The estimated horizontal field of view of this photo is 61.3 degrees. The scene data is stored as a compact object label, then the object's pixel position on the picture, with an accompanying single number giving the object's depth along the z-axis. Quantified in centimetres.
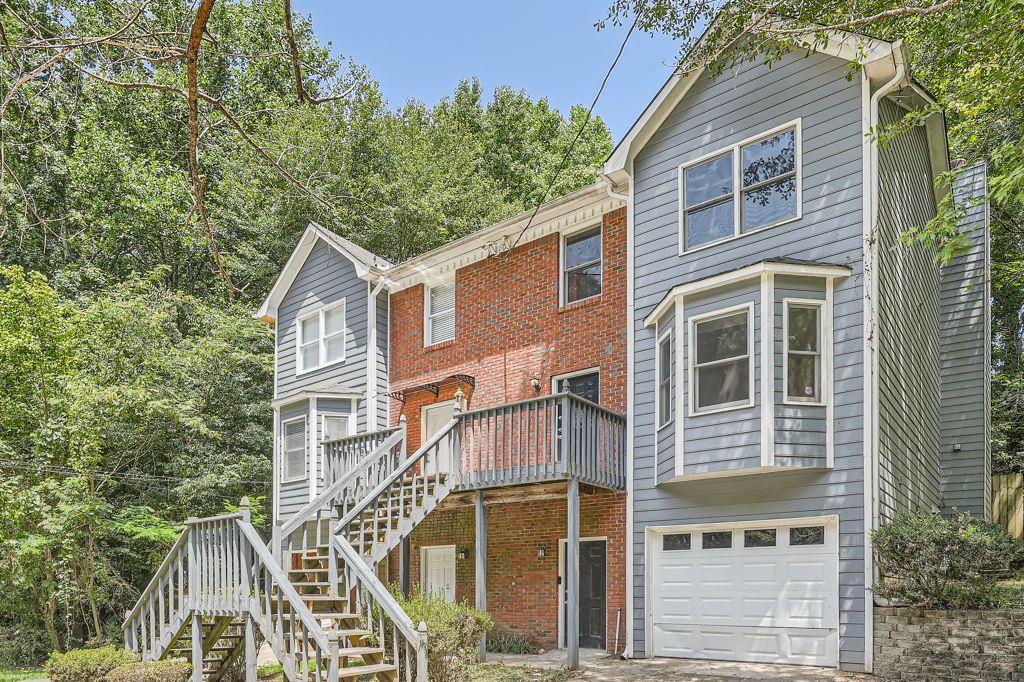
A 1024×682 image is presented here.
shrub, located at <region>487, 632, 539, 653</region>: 1404
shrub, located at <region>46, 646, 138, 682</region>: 1045
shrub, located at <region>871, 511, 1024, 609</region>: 959
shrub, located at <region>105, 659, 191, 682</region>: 1045
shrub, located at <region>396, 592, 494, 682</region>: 952
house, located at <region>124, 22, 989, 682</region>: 1089
